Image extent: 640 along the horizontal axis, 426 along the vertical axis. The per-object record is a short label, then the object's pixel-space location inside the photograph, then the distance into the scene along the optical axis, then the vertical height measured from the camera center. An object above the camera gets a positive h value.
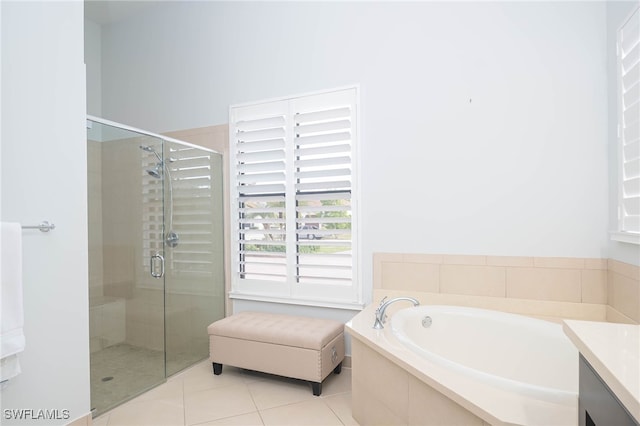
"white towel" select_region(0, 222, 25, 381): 1.56 -0.36
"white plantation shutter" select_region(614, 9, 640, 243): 1.81 +0.40
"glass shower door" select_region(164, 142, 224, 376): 2.80 -0.32
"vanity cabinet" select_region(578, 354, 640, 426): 0.69 -0.40
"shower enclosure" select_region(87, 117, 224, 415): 2.31 -0.31
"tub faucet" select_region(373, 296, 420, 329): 2.06 -0.58
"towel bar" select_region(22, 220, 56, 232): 1.76 -0.06
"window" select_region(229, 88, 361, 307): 2.80 +0.10
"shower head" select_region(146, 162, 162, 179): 2.66 +0.30
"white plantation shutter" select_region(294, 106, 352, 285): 2.80 +0.13
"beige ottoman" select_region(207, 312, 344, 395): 2.38 -0.89
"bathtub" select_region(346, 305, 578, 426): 1.24 -0.69
